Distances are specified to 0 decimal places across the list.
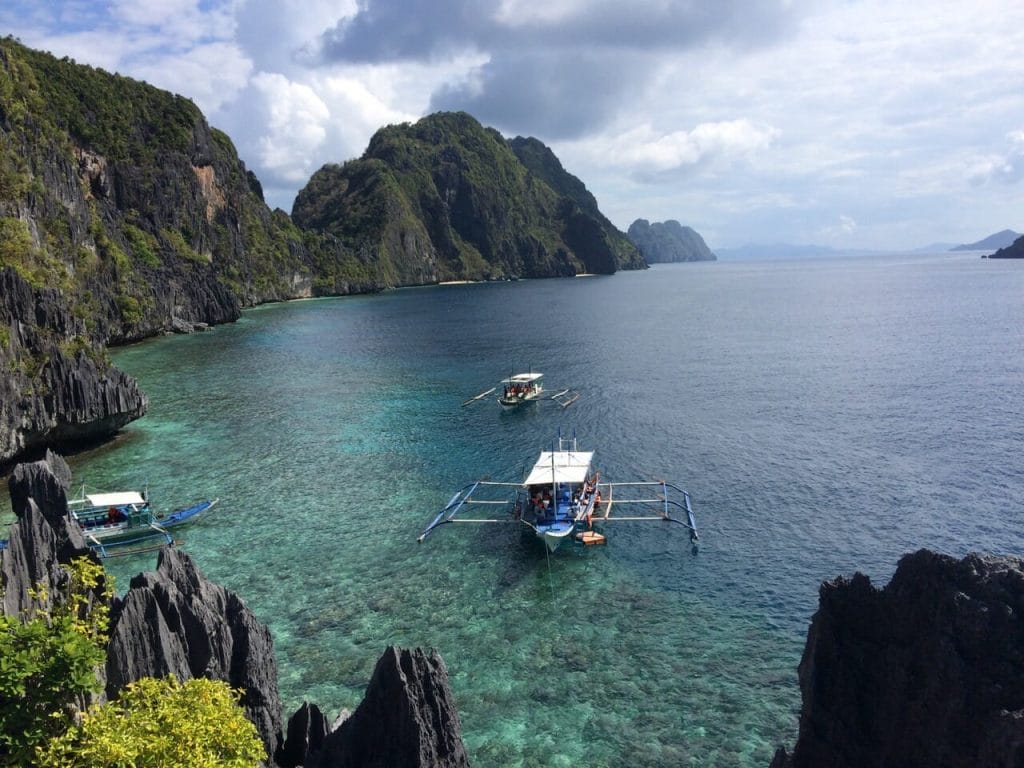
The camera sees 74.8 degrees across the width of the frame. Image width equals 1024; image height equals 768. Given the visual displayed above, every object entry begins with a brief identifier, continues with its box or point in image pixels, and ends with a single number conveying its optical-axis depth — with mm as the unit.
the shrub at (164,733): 15164
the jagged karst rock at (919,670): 15109
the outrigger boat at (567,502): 43344
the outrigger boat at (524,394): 78625
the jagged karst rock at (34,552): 22500
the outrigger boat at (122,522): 42062
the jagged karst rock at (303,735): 21344
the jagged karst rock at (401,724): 18641
